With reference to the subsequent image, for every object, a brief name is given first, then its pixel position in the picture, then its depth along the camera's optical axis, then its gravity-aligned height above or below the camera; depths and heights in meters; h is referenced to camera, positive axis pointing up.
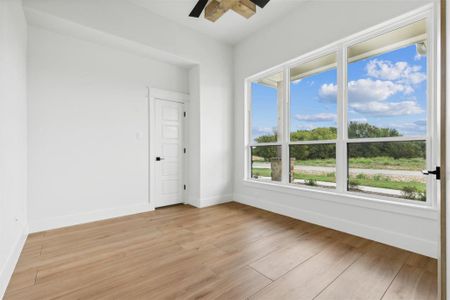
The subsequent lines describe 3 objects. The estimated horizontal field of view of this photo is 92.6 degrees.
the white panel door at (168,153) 4.09 -0.07
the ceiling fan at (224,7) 2.75 +1.90
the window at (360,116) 2.39 +0.44
